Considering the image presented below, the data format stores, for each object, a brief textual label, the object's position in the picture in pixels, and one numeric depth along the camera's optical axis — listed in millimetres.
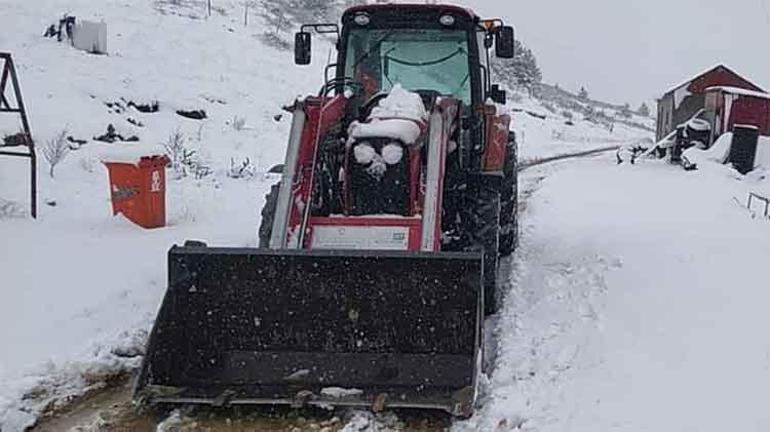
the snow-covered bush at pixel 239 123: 18381
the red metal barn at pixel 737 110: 21797
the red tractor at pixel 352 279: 4574
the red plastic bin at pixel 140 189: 7930
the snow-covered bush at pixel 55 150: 10750
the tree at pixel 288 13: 35562
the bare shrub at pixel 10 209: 7812
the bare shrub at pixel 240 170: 12938
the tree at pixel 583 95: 71750
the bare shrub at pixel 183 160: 12078
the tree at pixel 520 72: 48281
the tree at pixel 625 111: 65900
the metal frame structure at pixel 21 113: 7898
